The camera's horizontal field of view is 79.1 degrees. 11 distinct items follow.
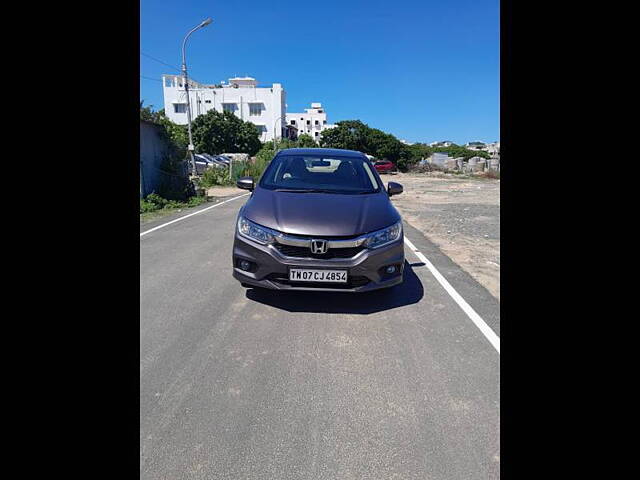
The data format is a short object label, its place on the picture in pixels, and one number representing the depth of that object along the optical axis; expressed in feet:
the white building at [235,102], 224.12
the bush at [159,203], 37.47
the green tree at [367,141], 153.48
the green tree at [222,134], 164.14
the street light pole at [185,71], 54.22
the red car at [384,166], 122.38
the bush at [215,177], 69.31
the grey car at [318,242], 11.54
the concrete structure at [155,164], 40.96
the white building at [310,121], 316.81
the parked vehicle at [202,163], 91.69
